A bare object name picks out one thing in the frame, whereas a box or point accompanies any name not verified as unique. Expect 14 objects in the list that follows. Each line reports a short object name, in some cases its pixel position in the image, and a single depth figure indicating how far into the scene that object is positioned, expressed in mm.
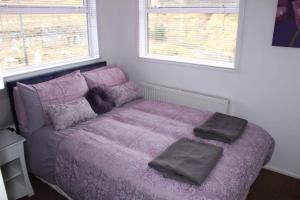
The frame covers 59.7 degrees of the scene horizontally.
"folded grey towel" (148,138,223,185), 1617
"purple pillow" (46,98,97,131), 2272
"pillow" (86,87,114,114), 2590
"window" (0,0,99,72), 2398
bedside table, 2104
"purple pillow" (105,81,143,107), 2768
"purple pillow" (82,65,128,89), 2770
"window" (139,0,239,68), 2664
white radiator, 2748
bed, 1604
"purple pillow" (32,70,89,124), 2355
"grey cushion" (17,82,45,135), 2301
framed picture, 2178
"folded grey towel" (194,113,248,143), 2061
